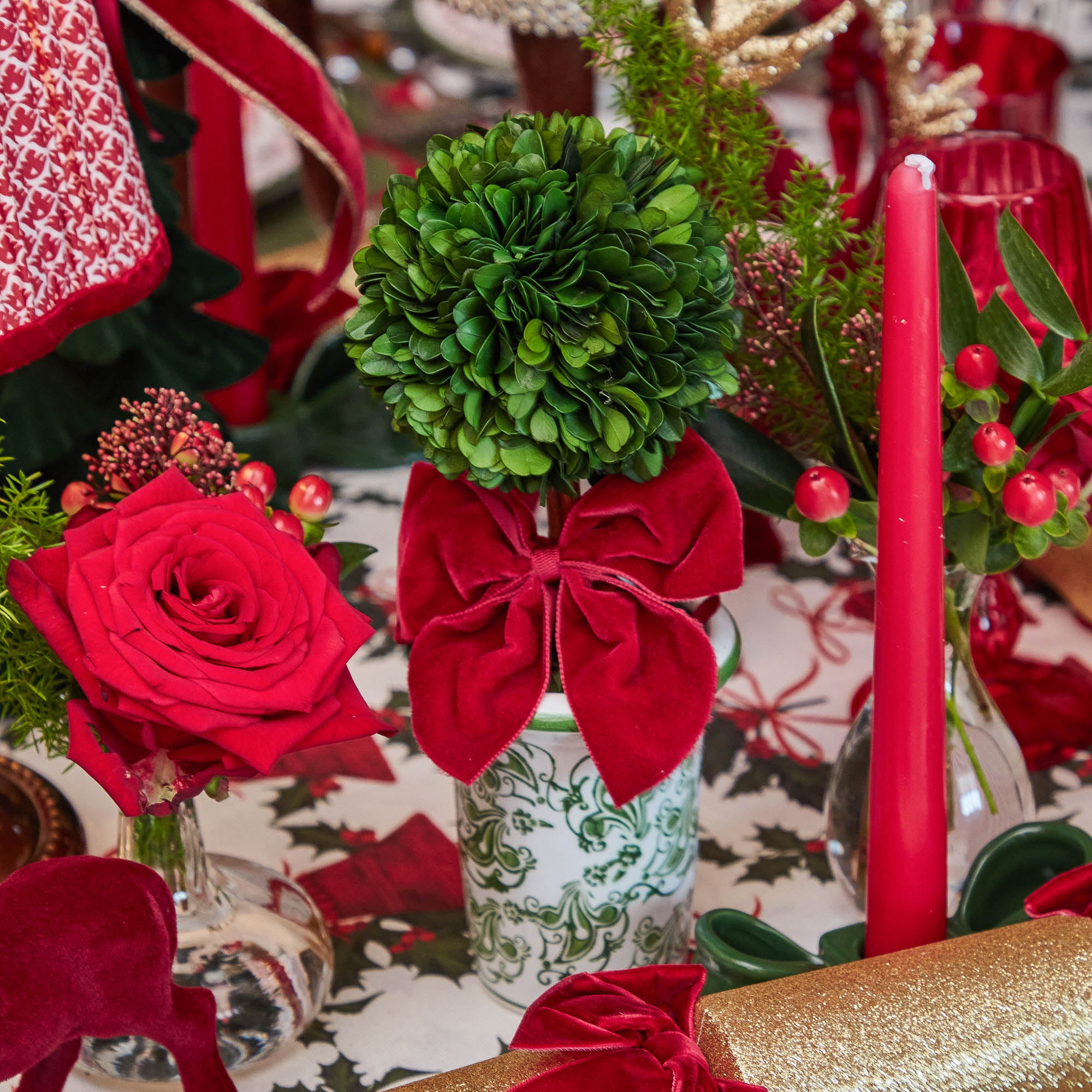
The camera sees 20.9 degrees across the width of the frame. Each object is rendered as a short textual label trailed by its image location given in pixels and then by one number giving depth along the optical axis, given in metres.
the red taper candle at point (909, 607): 0.82
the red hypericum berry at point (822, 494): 0.88
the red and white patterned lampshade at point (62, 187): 0.92
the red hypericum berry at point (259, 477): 0.90
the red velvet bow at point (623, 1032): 0.81
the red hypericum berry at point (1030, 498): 0.87
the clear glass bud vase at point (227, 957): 0.90
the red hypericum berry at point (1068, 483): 0.89
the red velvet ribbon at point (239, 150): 1.05
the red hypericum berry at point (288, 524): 0.89
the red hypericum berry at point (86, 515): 0.87
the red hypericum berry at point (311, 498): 0.89
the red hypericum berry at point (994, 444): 0.87
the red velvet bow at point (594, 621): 0.88
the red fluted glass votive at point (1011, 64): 1.39
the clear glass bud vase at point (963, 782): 0.95
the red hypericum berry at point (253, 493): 0.89
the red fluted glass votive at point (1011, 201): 1.00
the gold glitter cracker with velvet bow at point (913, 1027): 0.81
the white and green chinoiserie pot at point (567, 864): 0.91
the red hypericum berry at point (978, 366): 0.88
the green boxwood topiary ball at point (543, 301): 0.83
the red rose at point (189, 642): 0.81
